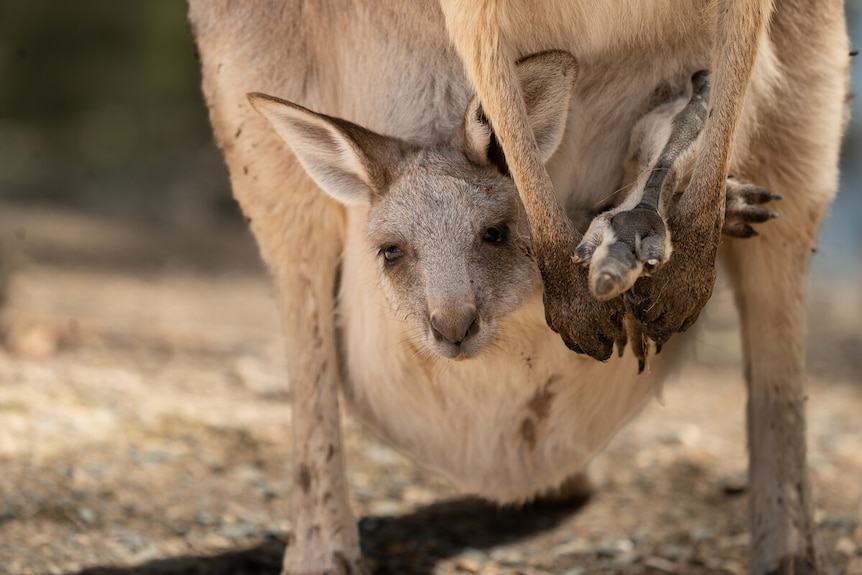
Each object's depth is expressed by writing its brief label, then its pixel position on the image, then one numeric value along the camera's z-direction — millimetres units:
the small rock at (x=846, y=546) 6953
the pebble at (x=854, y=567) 6656
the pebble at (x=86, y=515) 7234
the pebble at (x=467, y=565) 6945
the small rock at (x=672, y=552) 7051
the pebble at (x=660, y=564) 6844
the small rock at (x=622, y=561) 6930
